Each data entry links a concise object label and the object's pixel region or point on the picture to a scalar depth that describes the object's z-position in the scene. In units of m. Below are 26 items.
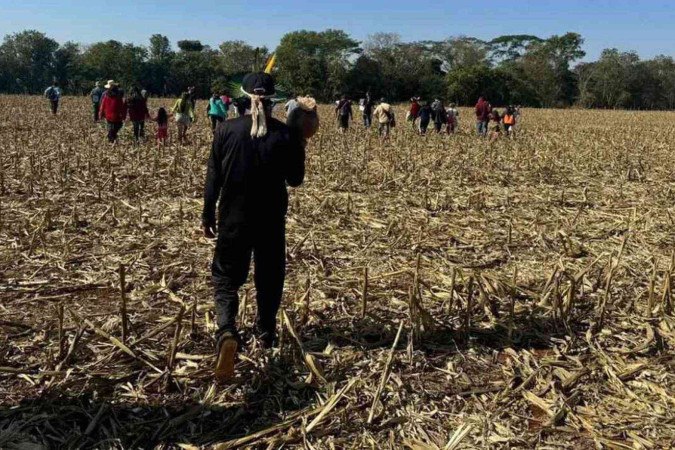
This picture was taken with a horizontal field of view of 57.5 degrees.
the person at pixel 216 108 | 14.38
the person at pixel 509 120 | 18.14
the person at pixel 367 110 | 20.05
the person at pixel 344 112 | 18.84
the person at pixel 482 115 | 18.17
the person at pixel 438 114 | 18.58
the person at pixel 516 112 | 18.79
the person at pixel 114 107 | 12.53
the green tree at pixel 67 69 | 52.95
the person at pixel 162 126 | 12.88
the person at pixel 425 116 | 18.00
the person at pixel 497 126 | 17.37
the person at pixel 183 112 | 13.48
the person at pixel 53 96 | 20.88
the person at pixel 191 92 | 13.79
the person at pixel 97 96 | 18.06
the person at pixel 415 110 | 19.80
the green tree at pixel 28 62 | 59.28
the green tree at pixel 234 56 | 62.97
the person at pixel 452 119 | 19.18
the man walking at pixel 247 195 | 3.54
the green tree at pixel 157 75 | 56.41
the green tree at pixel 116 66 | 56.28
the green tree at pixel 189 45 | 92.75
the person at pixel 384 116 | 16.47
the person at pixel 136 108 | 13.07
